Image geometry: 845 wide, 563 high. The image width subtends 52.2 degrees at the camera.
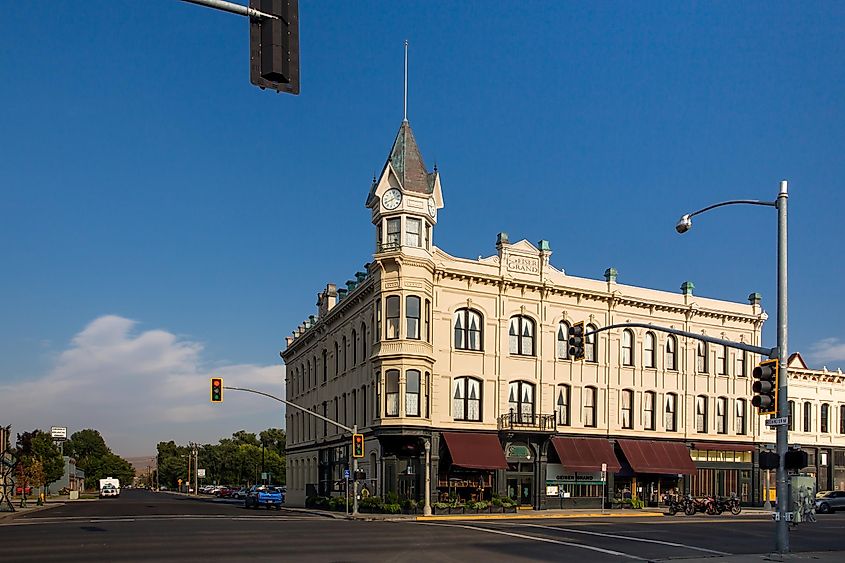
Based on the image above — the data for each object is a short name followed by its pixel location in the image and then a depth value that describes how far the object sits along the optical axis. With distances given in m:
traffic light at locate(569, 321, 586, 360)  29.28
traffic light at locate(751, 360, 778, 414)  21.33
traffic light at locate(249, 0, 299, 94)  9.34
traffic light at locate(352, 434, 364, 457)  44.28
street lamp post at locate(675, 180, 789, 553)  21.08
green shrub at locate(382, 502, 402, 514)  46.06
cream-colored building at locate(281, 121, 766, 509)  48.03
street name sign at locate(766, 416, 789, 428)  21.08
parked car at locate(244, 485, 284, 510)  58.00
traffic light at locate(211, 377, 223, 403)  40.50
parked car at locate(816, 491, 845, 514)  56.09
